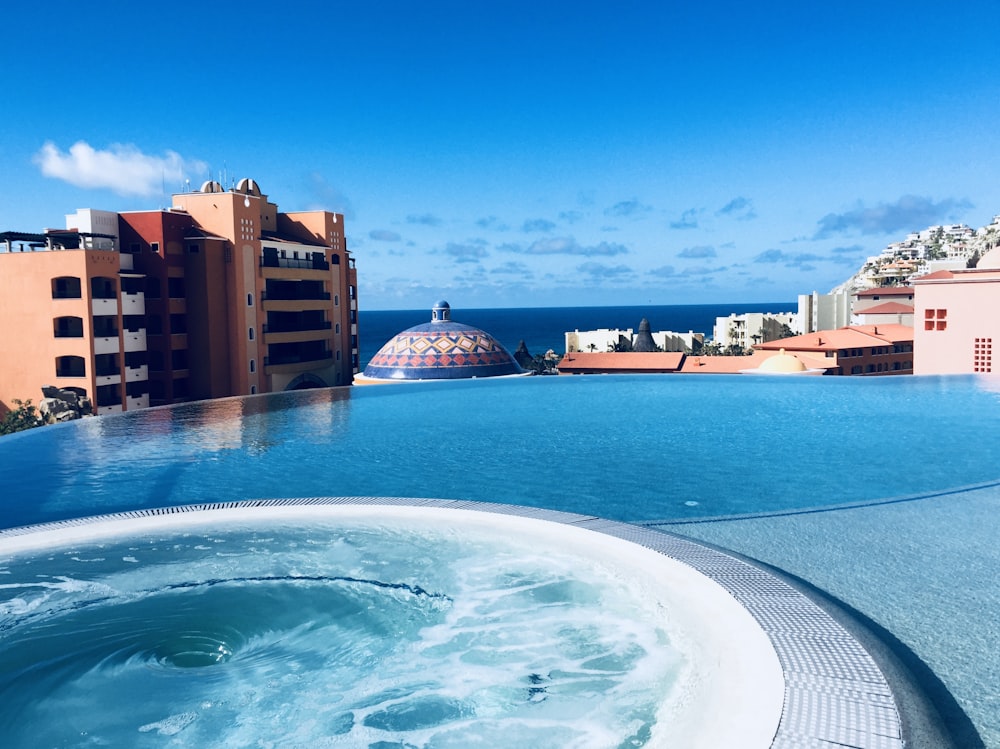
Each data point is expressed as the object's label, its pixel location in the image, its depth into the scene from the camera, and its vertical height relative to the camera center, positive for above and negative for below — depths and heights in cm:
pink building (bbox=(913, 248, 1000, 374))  2456 +37
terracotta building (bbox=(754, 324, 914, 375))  4206 -85
